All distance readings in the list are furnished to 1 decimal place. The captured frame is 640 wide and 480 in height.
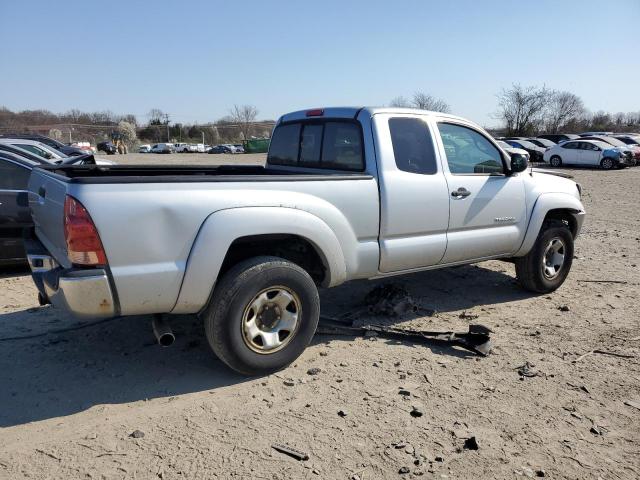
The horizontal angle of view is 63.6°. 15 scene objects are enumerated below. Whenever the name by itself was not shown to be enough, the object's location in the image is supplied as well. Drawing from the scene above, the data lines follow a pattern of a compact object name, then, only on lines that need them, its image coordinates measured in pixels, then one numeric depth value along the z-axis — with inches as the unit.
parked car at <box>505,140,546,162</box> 1261.1
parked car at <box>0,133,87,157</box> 758.5
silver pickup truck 122.8
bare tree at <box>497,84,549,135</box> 2503.7
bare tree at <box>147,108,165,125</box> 3750.0
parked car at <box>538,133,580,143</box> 1533.0
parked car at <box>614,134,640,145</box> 1334.9
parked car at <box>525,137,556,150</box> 1334.5
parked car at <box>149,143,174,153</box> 2406.5
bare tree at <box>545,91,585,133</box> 2728.8
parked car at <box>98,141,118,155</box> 1980.6
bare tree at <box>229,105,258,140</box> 3791.8
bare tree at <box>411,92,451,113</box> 2630.4
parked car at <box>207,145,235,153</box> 2549.7
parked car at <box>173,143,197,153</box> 2586.1
